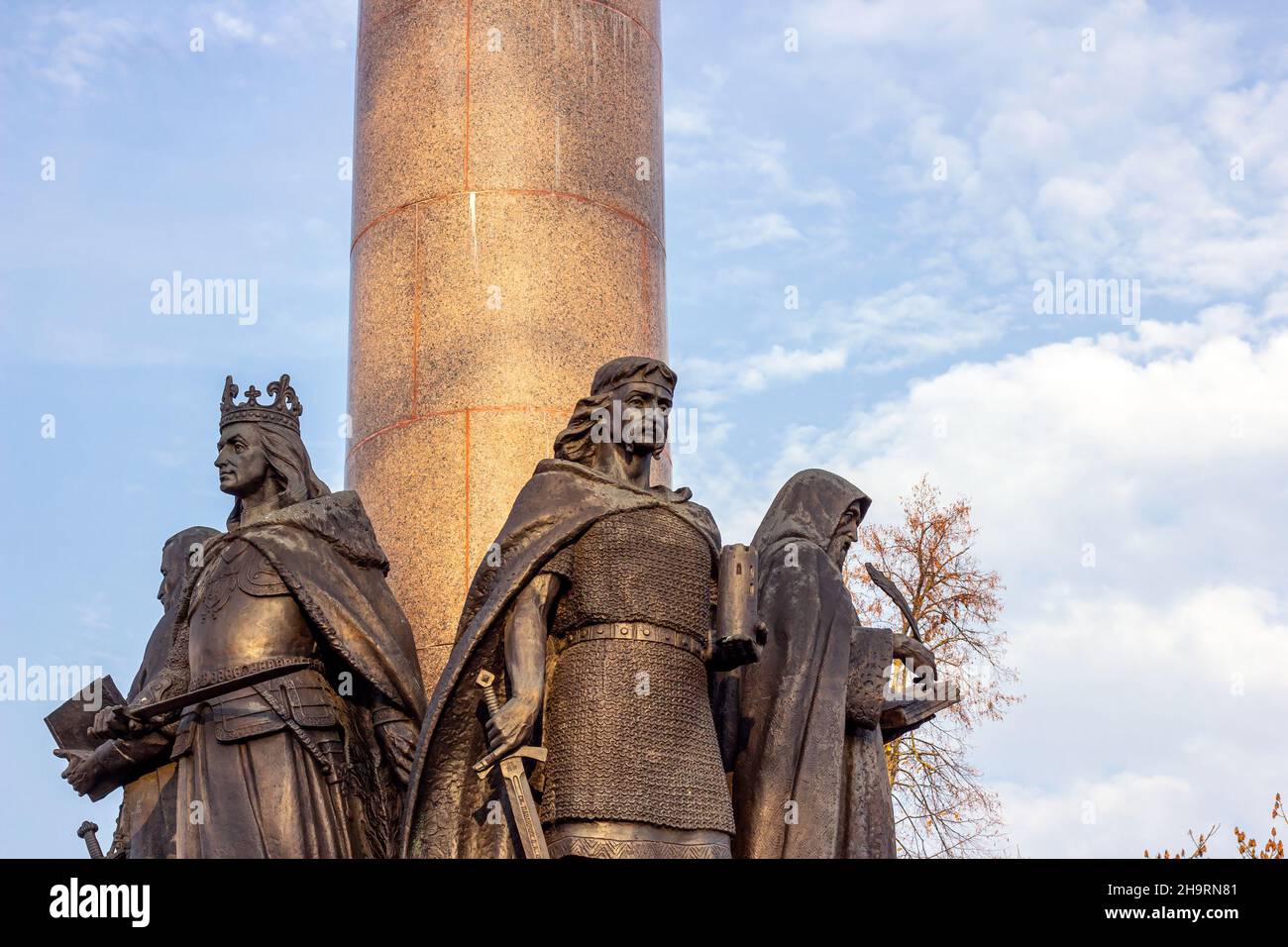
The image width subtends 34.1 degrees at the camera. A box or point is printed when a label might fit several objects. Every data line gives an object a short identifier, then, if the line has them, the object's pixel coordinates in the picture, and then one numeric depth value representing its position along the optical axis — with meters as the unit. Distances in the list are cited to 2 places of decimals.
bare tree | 22.55
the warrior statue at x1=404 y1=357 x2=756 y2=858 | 9.34
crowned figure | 9.93
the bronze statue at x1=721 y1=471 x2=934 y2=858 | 10.13
